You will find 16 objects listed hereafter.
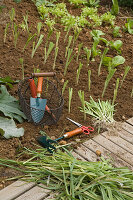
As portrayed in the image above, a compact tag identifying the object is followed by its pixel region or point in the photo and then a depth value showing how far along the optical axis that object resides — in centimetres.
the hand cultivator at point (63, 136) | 276
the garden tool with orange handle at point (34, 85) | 323
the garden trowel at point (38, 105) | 316
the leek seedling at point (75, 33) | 456
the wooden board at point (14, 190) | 229
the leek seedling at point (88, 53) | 405
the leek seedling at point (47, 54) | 384
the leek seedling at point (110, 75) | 357
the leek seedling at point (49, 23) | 493
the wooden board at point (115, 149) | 290
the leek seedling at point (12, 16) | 451
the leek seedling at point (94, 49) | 435
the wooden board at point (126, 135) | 318
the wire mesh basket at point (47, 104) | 315
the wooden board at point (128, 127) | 332
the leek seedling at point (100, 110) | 343
